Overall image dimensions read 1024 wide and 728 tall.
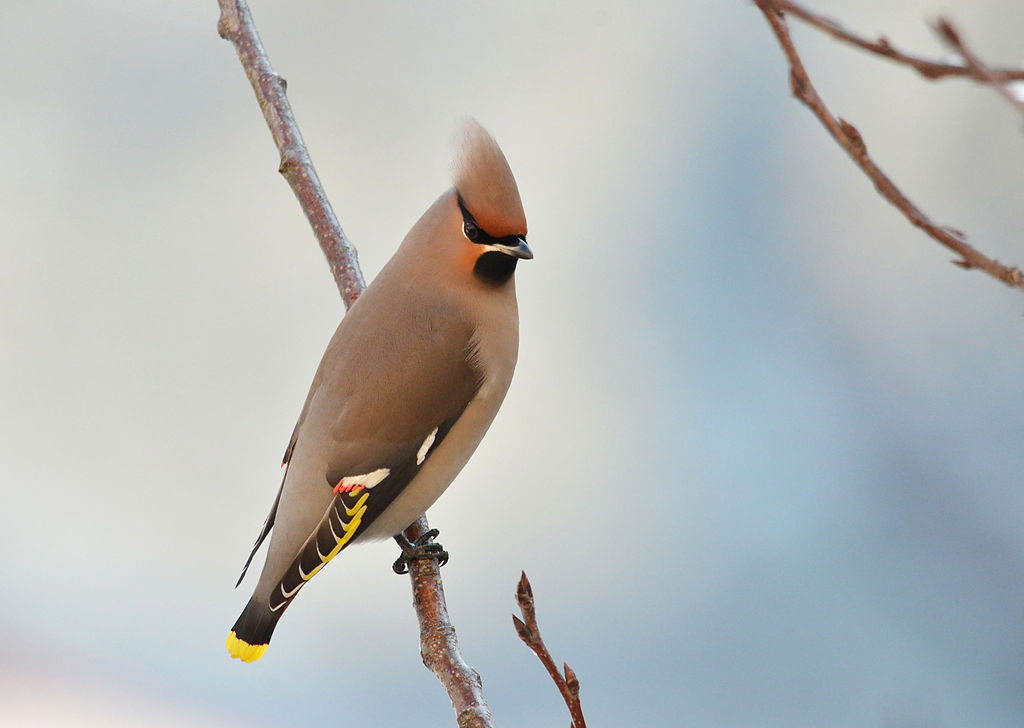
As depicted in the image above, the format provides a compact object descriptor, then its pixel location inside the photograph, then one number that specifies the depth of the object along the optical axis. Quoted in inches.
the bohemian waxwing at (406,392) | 168.7
